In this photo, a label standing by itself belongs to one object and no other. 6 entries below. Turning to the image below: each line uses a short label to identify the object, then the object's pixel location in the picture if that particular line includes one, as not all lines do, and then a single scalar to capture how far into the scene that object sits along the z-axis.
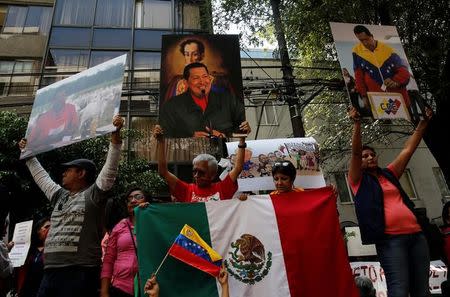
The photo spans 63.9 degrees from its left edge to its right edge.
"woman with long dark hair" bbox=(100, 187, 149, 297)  3.14
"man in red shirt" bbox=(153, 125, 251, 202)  3.38
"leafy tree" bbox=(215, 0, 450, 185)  6.77
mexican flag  2.68
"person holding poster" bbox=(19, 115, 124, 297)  2.55
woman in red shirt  2.72
